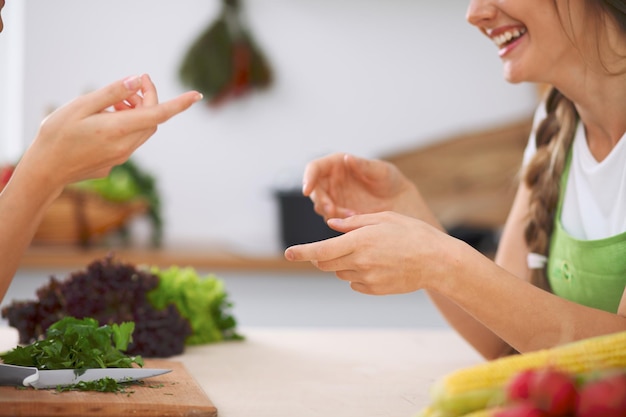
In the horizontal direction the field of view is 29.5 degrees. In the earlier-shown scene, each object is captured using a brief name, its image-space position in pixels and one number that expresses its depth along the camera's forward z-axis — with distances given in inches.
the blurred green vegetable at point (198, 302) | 63.3
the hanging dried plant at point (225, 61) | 140.7
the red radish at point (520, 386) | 35.6
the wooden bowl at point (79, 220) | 119.4
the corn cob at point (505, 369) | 38.2
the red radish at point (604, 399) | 33.8
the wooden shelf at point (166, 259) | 114.0
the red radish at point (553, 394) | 34.9
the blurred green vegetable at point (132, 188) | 123.5
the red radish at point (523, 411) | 34.6
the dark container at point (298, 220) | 125.7
